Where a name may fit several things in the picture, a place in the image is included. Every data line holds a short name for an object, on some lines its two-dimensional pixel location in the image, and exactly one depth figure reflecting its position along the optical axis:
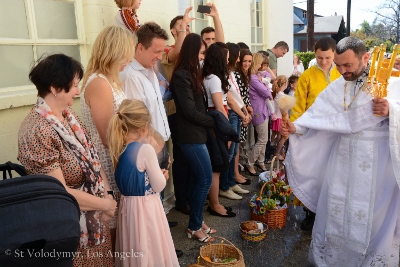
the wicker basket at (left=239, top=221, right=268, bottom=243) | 3.75
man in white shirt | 3.00
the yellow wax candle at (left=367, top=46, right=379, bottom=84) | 2.78
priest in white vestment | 2.93
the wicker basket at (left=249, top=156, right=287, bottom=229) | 4.11
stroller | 1.37
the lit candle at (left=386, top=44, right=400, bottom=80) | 2.65
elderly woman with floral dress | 1.89
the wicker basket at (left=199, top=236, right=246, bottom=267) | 3.13
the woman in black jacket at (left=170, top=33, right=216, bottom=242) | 3.50
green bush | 18.70
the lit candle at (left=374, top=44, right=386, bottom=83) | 2.73
